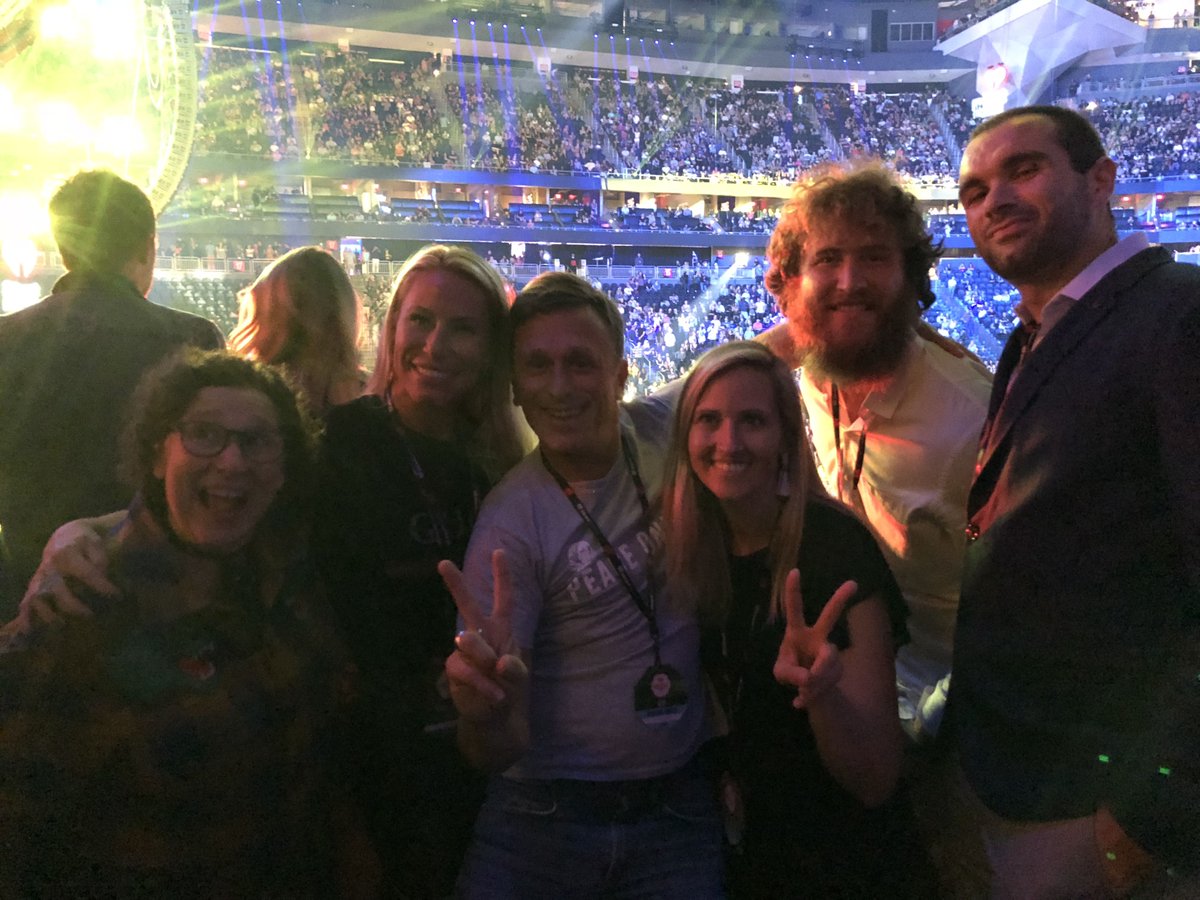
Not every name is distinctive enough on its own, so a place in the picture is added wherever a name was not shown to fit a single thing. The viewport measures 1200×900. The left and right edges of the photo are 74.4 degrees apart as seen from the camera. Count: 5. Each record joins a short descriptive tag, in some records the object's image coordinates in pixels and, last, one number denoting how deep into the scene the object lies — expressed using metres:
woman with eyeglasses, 1.25
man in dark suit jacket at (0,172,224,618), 2.27
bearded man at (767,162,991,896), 1.86
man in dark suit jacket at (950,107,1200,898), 1.27
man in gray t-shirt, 1.49
